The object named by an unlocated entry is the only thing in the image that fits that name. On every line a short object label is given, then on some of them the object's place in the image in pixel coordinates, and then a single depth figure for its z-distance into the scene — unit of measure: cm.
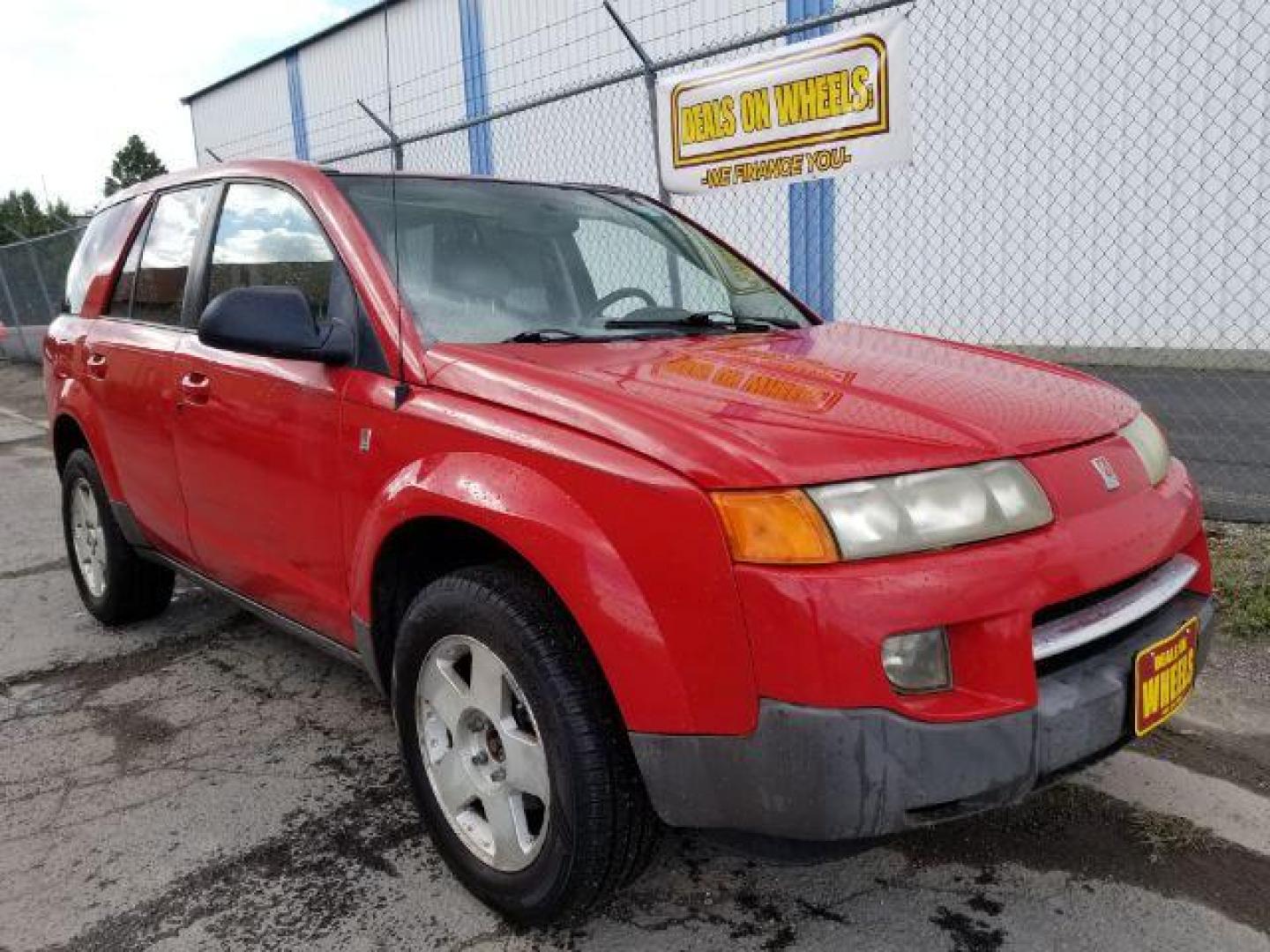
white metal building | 978
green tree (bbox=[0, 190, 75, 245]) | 5822
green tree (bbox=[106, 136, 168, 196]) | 7156
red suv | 163
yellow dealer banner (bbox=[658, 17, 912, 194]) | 486
